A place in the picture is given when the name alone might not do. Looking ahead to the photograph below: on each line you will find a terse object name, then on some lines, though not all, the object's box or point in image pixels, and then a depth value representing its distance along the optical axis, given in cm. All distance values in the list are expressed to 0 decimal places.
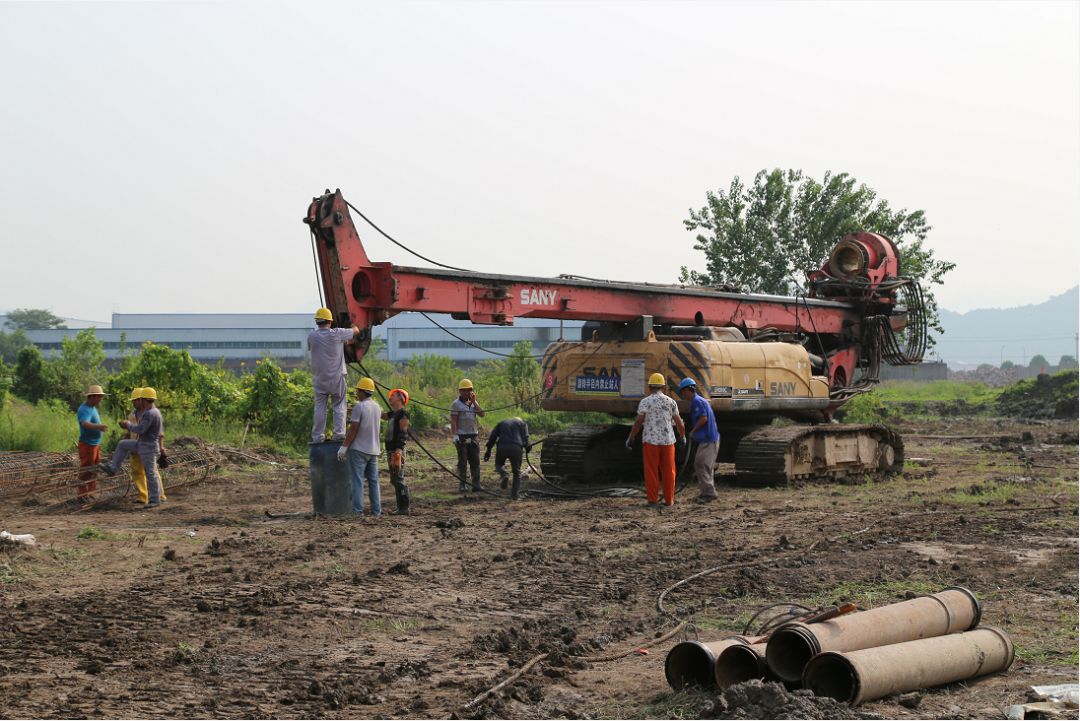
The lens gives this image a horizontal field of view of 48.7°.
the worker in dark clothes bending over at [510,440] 1644
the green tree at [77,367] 2883
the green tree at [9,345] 7588
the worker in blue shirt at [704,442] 1555
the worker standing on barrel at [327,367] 1288
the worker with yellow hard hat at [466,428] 1652
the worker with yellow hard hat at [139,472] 1507
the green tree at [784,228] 3578
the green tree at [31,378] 2923
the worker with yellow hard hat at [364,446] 1330
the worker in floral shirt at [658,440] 1510
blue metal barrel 1355
